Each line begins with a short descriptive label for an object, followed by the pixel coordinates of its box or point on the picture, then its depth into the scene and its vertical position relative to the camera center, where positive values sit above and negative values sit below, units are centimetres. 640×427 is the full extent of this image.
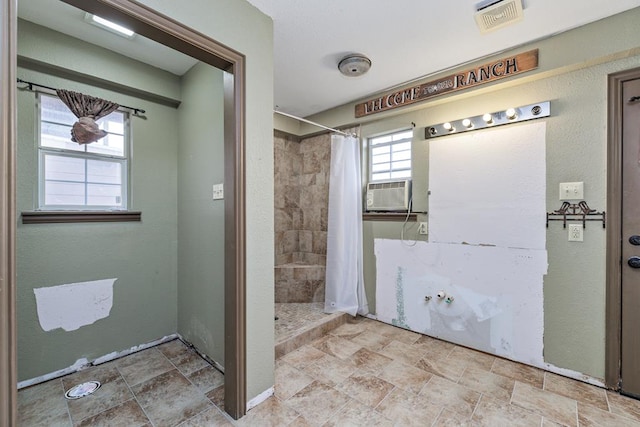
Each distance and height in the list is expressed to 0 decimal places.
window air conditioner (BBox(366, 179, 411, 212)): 273 +16
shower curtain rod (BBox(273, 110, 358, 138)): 298 +86
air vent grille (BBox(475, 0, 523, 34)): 159 +119
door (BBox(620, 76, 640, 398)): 171 -19
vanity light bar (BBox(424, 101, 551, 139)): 201 +73
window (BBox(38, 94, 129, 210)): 194 +38
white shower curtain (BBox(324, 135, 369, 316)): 293 -27
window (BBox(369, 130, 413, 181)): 282 +59
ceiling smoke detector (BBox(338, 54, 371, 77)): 215 +117
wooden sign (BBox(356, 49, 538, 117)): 200 +108
